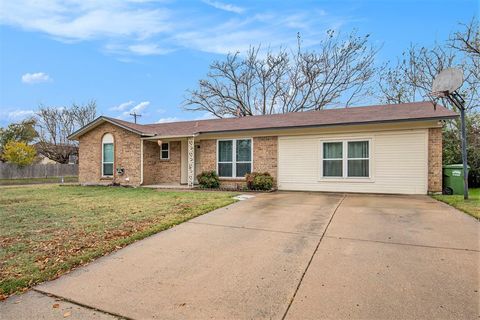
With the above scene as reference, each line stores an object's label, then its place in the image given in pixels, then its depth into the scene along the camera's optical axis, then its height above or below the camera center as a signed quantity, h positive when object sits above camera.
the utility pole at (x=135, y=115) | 31.37 +5.00
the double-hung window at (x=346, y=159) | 10.78 +0.06
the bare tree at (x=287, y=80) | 23.89 +7.59
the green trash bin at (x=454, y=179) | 9.62 -0.63
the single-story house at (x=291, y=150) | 10.09 +0.47
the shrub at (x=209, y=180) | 12.96 -0.93
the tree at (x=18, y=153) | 24.16 +0.50
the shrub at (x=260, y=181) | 11.70 -0.88
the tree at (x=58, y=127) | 33.50 +3.85
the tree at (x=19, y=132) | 30.03 +2.92
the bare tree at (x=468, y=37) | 14.11 +6.44
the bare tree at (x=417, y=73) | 18.83 +6.45
